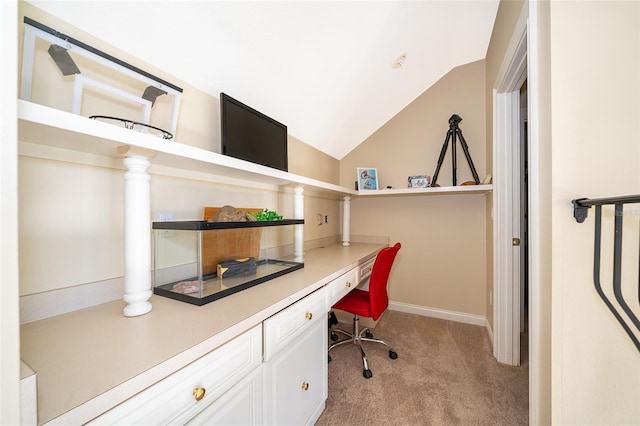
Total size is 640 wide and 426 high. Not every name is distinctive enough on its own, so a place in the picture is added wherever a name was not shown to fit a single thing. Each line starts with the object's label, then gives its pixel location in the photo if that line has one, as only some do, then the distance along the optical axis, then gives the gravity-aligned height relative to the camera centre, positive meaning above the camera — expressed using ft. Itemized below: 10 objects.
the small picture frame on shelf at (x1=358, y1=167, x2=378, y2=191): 9.10 +1.24
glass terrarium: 3.33 -0.74
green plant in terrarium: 4.48 -0.06
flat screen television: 4.30 +1.56
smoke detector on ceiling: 6.68 +4.22
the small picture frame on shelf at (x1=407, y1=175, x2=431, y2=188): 8.26 +1.05
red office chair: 5.80 -2.29
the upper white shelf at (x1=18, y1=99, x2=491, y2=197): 2.13 +0.78
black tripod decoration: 7.90 +2.26
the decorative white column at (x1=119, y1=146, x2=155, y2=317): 2.74 -0.16
